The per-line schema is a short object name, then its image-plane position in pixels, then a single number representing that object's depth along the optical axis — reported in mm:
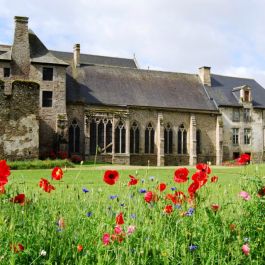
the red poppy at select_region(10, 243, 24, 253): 3540
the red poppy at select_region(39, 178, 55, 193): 5020
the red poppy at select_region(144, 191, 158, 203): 5083
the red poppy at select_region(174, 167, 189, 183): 5039
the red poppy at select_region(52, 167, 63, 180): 5056
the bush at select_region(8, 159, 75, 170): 26391
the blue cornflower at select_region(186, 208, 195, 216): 4923
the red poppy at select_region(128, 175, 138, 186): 5367
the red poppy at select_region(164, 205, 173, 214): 4925
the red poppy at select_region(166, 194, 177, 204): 5418
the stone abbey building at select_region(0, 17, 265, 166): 30641
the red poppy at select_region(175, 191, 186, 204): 5662
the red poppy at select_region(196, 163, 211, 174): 5254
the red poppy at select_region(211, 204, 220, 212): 5055
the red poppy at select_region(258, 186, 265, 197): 5445
